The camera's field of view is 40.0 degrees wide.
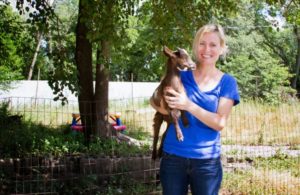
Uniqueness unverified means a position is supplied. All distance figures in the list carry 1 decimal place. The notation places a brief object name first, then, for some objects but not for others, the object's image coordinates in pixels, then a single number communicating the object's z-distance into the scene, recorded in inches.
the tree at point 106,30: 264.2
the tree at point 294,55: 1397.6
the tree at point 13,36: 294.8
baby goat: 103.1
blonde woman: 100.3
